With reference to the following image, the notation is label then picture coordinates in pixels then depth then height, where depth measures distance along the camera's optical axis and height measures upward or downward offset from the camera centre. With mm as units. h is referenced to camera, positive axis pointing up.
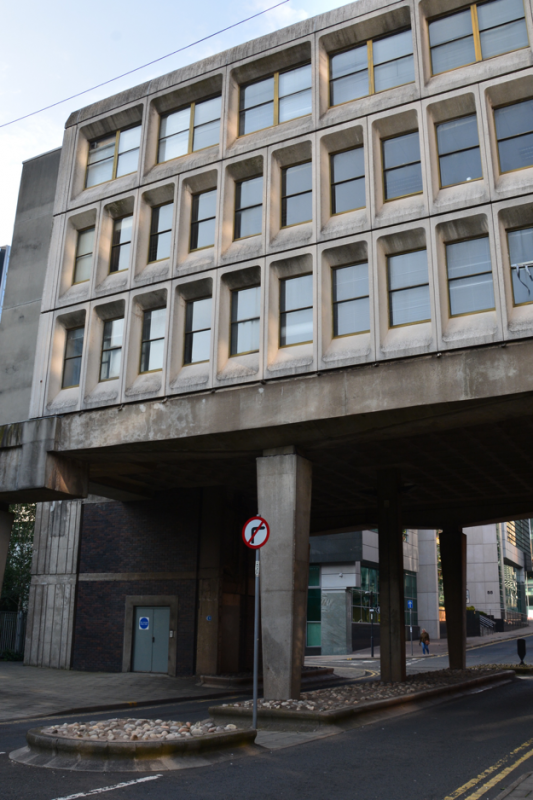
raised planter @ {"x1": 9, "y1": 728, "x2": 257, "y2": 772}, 8641 -1857
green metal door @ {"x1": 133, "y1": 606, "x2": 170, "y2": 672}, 26375 -1347
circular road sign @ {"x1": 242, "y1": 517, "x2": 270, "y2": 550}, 11430 +1132
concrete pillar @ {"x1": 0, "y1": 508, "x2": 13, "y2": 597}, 22359 +2103
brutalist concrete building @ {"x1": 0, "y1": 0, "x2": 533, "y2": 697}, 16438 +7909
